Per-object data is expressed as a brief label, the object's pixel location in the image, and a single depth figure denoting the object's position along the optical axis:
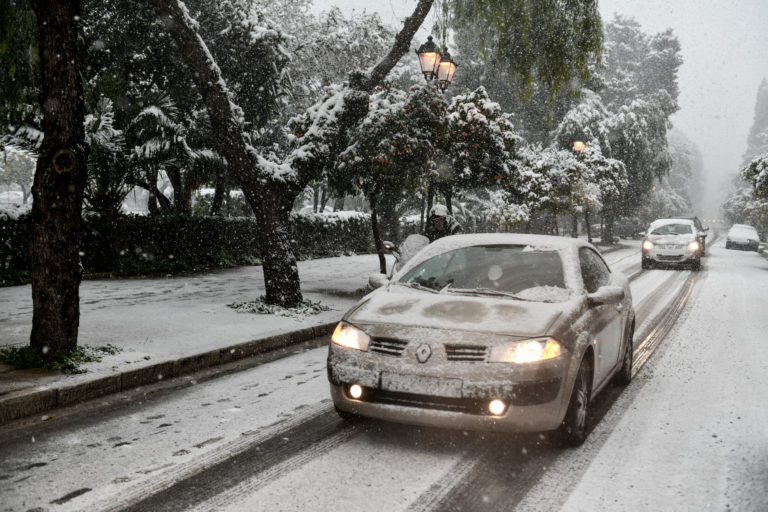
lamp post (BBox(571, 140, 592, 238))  27.62
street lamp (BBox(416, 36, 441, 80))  11.67
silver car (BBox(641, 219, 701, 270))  19.95
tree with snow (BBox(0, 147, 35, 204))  62.49
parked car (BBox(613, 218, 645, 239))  53.25
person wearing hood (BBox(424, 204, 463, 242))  8.91
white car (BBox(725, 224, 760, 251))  35.81
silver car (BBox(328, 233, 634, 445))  3.96
